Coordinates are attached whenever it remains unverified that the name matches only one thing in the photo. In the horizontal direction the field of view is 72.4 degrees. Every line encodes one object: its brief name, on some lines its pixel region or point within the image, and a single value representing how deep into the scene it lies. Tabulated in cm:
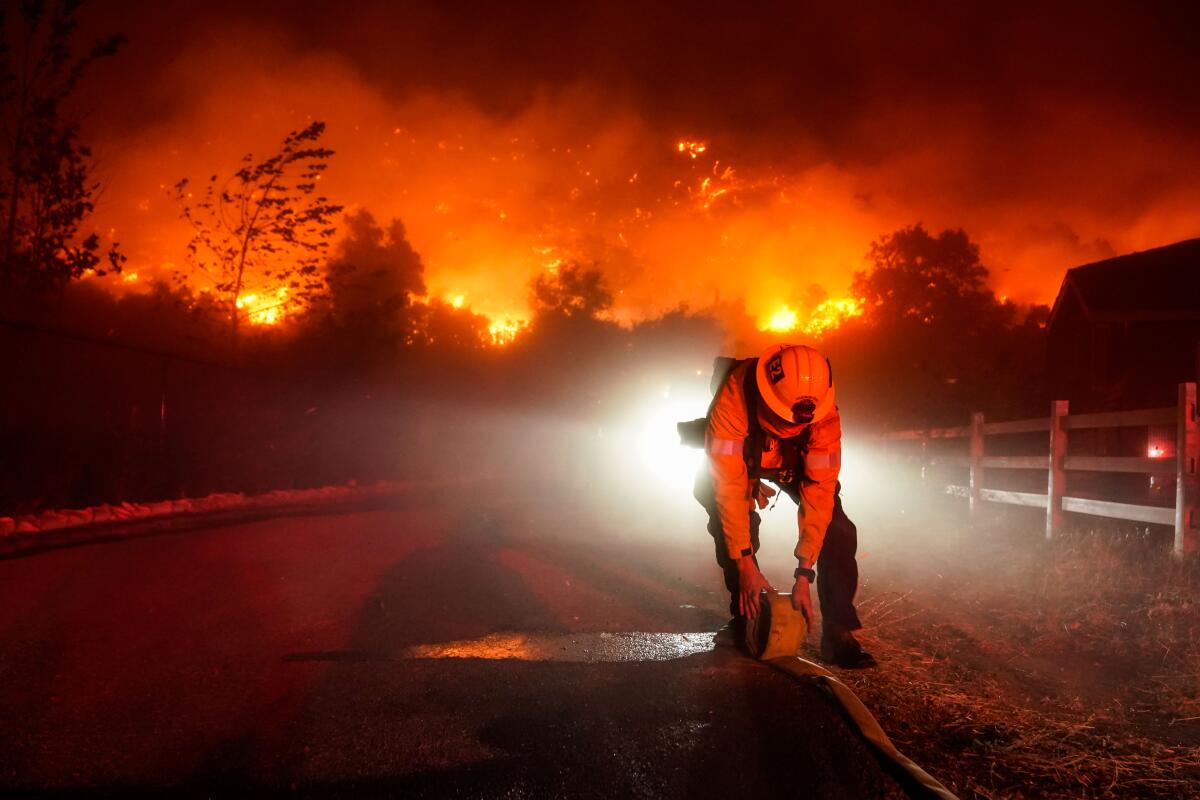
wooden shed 1938
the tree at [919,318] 3541
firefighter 418
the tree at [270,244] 1706
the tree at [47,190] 1317
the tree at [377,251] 5685
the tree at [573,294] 4536
